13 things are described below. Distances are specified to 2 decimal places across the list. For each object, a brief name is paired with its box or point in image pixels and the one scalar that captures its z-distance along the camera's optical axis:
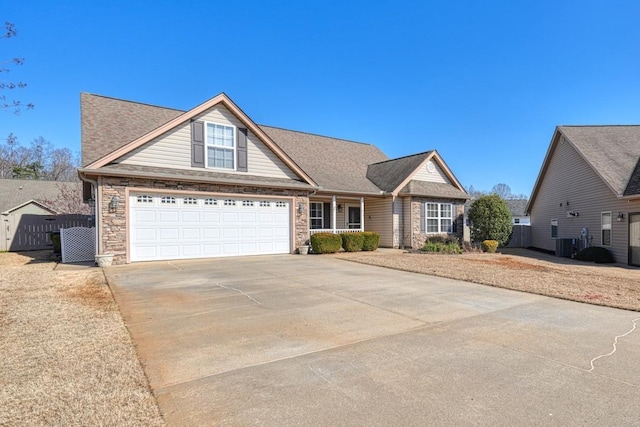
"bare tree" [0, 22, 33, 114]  5.70
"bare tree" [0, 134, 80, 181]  36.06
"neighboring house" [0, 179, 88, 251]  19.84
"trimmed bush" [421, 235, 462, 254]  16.78
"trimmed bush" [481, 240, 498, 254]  18.45
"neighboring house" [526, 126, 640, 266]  14.98
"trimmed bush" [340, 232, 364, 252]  16.59
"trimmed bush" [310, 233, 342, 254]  15.45
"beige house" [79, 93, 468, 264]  11.78
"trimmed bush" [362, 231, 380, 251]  17.11
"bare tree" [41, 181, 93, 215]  24.58
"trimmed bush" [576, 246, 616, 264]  15.34
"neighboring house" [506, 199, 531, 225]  43.75
